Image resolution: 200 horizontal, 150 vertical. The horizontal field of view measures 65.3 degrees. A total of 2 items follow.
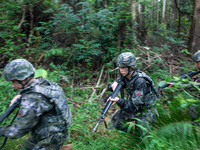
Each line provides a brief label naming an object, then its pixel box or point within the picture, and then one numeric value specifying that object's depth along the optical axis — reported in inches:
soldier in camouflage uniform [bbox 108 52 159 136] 110.3
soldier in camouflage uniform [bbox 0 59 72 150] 79.1
